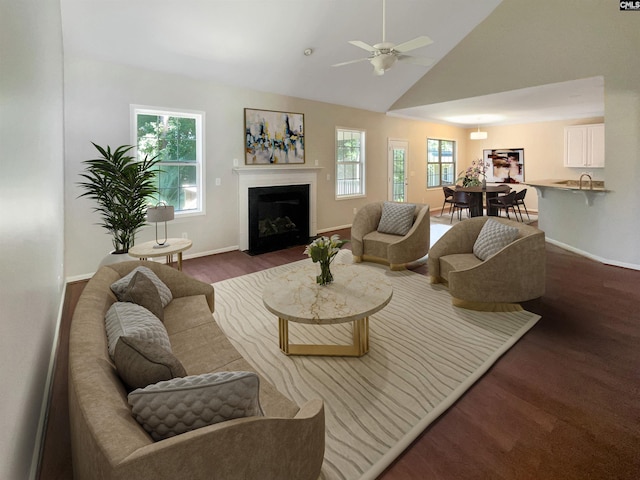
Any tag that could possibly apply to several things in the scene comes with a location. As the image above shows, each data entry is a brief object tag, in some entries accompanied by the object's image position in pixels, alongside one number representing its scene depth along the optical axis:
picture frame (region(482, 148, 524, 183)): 9.94
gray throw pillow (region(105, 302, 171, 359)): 1.57
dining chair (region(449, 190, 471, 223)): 7.61
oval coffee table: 2.31
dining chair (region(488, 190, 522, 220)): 7.39
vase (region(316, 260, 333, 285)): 2.82
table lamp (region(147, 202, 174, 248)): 3.77
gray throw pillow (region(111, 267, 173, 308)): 2.16
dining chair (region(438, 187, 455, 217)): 8.10
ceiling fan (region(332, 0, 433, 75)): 3.31
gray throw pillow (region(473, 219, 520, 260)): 3.32
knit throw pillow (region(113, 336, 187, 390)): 1.26
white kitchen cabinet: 8.06
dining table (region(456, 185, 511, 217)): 7.57
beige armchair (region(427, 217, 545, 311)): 3.09
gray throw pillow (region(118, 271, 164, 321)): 2.04
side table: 3.70
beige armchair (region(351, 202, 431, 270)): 4.45
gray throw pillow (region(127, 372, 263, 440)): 1.09
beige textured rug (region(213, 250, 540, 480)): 1.79
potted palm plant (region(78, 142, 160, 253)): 3.84
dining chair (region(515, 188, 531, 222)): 7.52
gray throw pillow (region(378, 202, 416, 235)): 4.74
